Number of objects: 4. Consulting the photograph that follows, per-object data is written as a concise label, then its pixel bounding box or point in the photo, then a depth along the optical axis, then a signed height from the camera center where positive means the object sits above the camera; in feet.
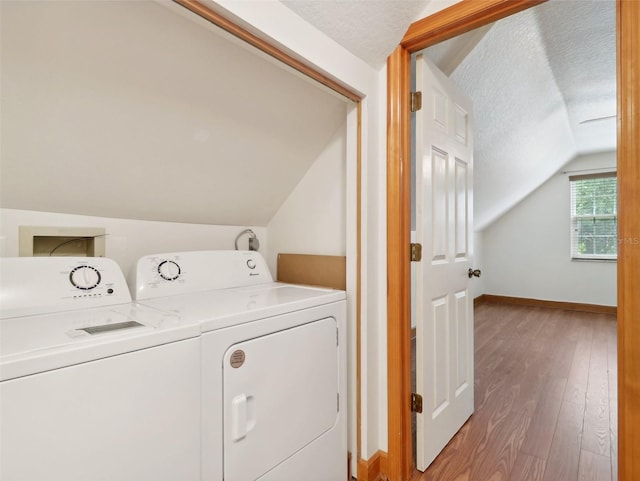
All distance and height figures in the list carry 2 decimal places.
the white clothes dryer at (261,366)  3.07 -1.37
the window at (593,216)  15.40 +1.20
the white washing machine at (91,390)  2.03 -1.05
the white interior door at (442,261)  5.01 -0.34
